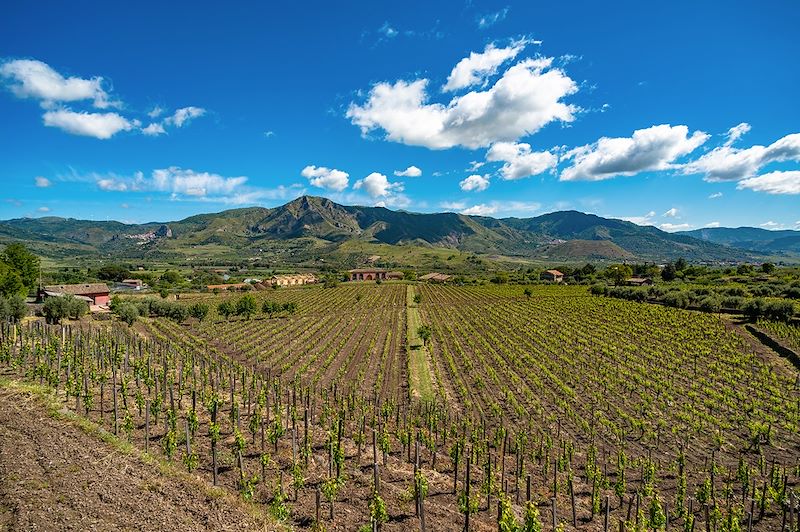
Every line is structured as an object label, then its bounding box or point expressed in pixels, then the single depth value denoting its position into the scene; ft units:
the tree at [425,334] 154.10
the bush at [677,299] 240.53
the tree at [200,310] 205.87
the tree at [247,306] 211.61
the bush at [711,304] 218.79
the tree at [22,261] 179.83
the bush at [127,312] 172.14
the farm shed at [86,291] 208.28
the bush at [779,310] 180.69
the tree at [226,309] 211.00
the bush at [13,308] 126.72
